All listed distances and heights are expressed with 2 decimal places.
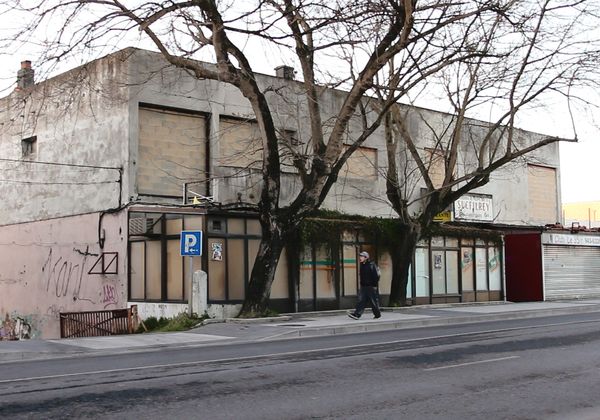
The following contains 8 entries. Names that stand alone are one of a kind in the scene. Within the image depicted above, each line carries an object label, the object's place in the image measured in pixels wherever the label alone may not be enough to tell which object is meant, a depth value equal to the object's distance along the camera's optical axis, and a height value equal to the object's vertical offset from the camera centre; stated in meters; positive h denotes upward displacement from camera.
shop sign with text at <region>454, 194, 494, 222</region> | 29.75 +1.92
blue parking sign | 19.28 +0.45
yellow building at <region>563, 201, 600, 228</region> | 70.56 +4.29
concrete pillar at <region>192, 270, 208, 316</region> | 20.30 -0.89
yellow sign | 27.64 +1.44
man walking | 19.83 -0.74
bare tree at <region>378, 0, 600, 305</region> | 20.64 +3.72
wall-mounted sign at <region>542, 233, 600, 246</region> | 30.42 +0.63
